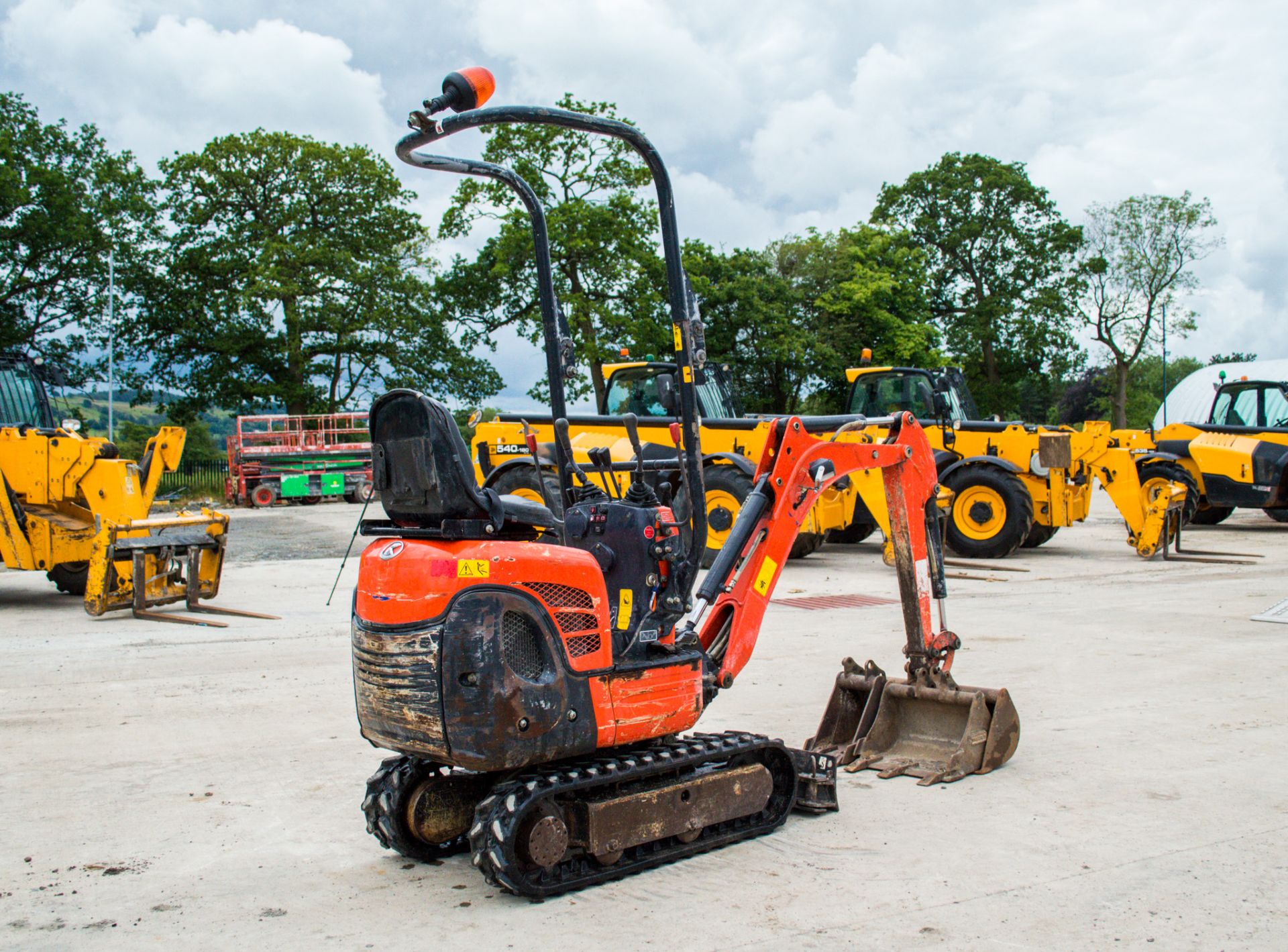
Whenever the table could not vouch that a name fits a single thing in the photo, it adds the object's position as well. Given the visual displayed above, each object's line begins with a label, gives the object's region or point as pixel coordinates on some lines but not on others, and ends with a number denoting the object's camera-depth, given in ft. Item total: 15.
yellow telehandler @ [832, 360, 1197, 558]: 47.57
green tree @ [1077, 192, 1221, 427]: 162.71
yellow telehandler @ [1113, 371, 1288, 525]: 59.52
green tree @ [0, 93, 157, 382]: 122.31
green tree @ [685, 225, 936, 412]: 122.01
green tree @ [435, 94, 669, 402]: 110.22
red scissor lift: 107.45
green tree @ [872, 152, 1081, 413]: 155.84
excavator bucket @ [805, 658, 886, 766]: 19.89
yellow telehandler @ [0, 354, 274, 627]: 36.40
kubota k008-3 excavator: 13.30
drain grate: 36.76
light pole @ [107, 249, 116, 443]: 101.88
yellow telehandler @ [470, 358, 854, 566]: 46.65
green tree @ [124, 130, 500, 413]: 126.62
